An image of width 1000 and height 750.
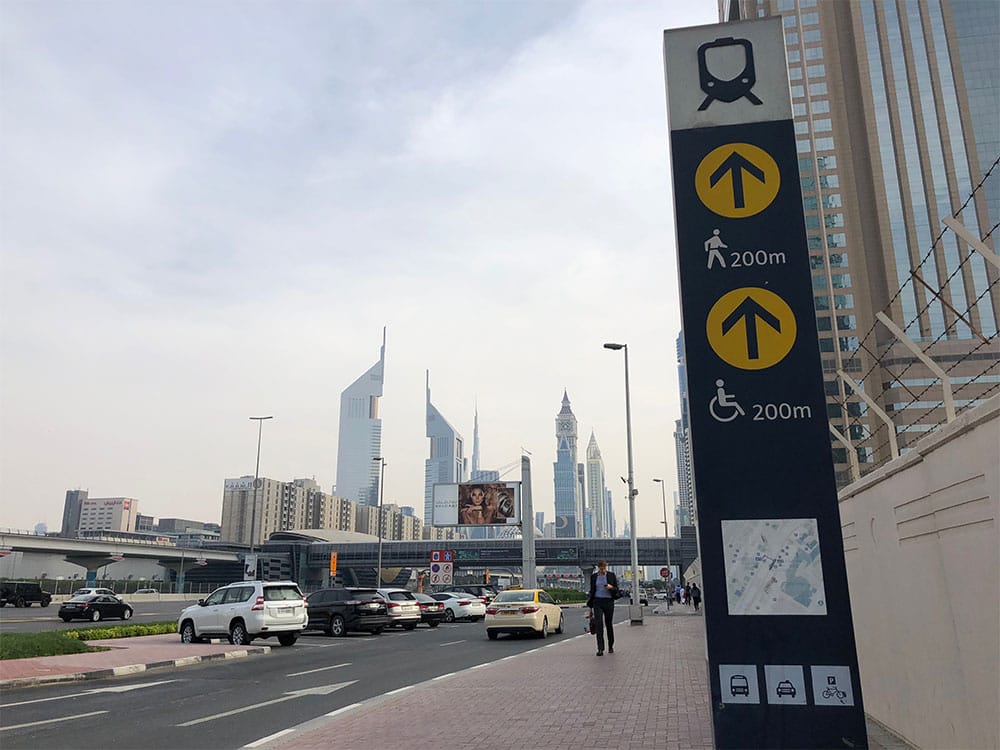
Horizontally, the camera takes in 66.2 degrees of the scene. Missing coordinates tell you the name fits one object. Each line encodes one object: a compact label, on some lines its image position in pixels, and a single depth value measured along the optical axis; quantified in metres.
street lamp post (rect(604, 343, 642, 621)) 32.41
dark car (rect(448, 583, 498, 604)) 44.81
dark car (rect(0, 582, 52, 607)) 48.75
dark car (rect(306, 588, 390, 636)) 26.50
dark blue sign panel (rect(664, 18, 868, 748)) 4.67
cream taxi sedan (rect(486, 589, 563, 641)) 23.08
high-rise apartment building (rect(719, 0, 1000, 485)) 103.12
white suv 20.53
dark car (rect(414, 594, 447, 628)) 33.34
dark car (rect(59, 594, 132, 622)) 34.34
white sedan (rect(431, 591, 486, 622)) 37.21
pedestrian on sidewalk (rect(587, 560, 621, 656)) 15.99
